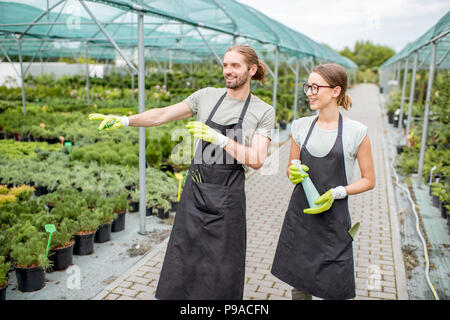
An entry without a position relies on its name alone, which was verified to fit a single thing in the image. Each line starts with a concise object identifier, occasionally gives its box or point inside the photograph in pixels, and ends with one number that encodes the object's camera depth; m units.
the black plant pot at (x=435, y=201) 5.39
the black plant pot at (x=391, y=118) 14.25
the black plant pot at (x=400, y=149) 8.55
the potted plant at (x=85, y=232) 3.51
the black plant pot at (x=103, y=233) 3.86
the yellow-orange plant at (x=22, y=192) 4.24
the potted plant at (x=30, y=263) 2.87
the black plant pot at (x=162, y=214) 4.60
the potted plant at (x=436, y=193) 5.05
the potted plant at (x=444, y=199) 4.61
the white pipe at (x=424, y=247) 3.10
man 1.92
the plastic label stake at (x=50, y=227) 2.80
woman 1.95
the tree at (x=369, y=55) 61.66
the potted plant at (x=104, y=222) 3.78
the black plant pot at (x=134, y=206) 4.75
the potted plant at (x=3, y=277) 2.64
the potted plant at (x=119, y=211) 4.10
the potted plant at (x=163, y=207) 4.54
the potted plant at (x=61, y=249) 3.20
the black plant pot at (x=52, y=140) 7.90
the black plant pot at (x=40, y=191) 5.07
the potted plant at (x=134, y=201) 4.69
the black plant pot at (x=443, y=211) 4.91
